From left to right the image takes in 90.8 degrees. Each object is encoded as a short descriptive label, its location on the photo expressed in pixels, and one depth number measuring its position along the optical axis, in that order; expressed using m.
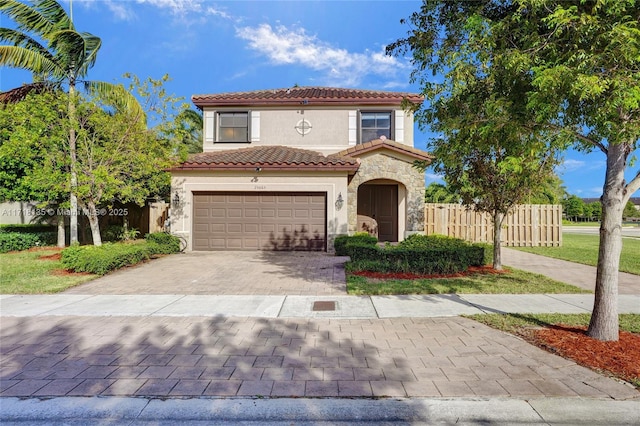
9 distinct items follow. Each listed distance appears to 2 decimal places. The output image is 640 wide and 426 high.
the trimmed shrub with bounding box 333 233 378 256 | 10.90
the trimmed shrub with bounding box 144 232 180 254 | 11.90
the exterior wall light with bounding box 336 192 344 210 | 12.74
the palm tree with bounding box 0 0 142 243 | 10.41
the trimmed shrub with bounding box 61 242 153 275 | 8.59
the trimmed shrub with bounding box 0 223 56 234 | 14.56
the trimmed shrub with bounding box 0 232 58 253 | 12.46
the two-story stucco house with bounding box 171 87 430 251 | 12.84
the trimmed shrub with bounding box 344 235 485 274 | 8.37
